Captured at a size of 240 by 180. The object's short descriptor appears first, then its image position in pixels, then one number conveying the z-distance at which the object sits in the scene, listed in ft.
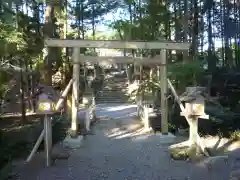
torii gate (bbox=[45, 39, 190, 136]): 14.64
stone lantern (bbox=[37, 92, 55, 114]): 11.17
